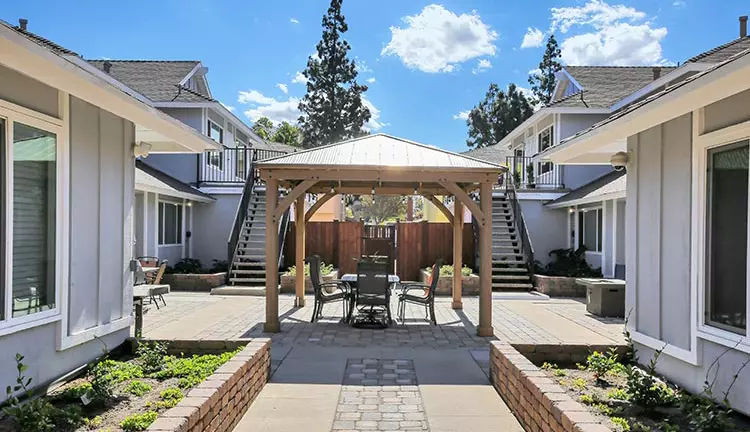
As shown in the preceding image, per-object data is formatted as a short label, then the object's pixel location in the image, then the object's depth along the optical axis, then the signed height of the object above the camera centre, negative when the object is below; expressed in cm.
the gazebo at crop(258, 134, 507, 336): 770 +78
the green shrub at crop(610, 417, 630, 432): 367 -147
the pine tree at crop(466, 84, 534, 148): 3625 +847
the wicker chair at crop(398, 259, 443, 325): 842 -121
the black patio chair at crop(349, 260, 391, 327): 823 -99
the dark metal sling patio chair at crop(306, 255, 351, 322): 855 -120
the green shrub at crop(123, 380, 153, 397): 449 -150
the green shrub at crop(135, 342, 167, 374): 523 -143
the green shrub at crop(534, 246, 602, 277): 1333 -112
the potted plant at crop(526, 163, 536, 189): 1927 +203
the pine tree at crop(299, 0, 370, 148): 3198 +863
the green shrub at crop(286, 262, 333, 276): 1270 -119
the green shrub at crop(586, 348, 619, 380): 496 -136
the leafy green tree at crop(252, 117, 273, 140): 4728 +947
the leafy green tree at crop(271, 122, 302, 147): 4306 +775
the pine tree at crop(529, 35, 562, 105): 3525 +1115
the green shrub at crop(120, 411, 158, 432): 360 -144
